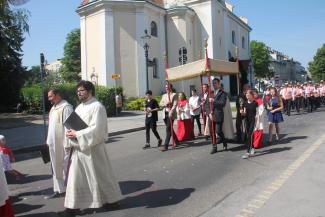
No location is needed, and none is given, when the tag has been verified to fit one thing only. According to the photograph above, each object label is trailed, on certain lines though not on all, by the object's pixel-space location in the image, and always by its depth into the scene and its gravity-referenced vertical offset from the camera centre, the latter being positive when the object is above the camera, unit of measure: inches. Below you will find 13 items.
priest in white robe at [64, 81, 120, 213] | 240.7 -31.8
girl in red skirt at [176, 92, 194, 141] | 555.9 -21.4
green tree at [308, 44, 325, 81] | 3789.4 +308.0
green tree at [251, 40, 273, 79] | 3456.2 +339.6
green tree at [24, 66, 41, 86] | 1646.2 +137.3
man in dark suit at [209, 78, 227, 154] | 462.3 -6.1
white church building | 1569.9 +271.7
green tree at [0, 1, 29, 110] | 1533.0 +120.9
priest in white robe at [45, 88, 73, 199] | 285.6 -22.2
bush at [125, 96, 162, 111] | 1371.8 +4.0
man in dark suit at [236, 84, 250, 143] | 489.3 -18.0
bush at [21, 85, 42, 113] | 1321.4 +26.8
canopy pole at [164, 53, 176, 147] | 503.8 -16.0
